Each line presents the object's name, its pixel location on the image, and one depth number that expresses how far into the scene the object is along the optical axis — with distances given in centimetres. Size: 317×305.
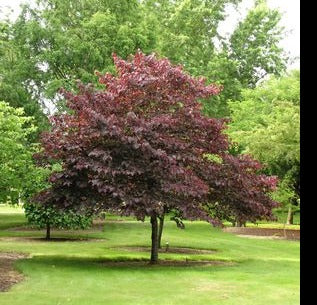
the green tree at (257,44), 4478
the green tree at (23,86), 3074
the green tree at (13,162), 1619
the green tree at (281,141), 2567
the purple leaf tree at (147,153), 1332
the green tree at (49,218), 2221
